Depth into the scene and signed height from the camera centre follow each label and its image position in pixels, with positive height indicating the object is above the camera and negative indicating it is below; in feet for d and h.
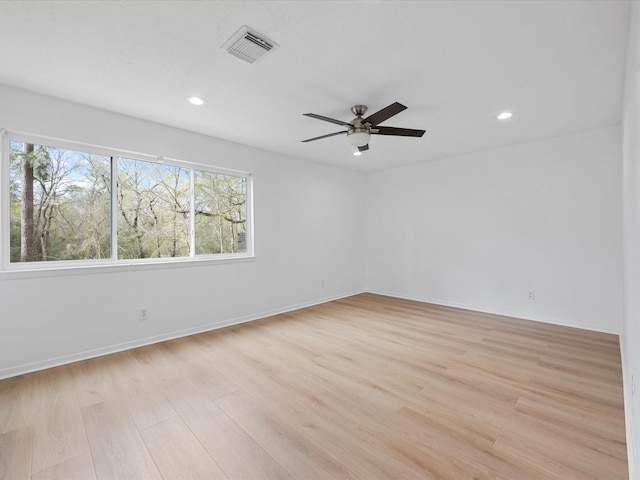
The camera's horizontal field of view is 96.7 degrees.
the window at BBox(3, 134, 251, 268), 8.61 +1.18
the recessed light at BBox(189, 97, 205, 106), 8.66 +4.29
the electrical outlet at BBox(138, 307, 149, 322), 10.27 -2.69
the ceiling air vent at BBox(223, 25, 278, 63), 5.86 +4.22
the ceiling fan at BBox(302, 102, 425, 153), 8.47 +3.38
